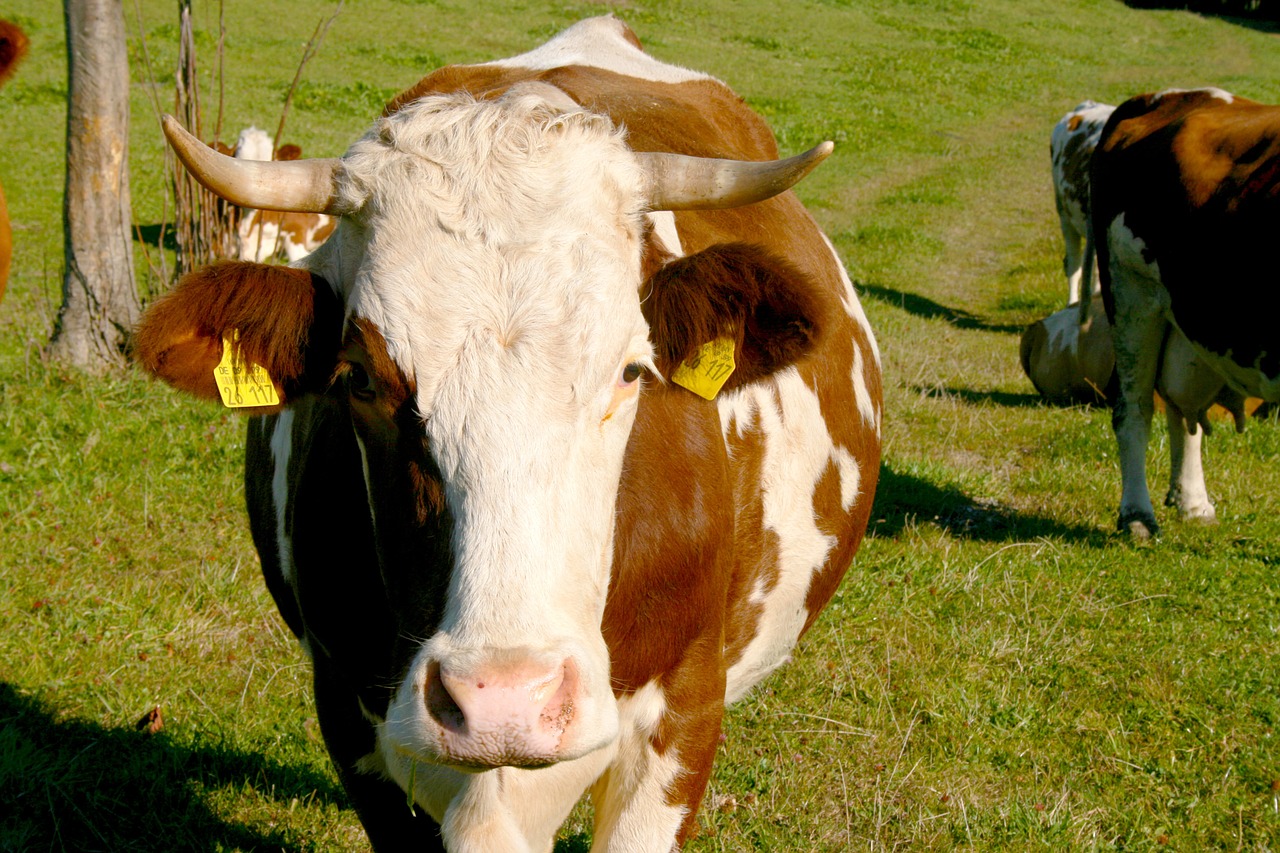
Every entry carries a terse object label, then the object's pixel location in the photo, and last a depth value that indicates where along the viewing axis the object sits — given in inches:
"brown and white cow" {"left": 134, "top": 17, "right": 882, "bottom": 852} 80.4
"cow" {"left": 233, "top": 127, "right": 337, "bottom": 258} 465.5
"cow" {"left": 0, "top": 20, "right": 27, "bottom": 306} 211.0
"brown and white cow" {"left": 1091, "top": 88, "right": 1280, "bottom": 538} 223.1
